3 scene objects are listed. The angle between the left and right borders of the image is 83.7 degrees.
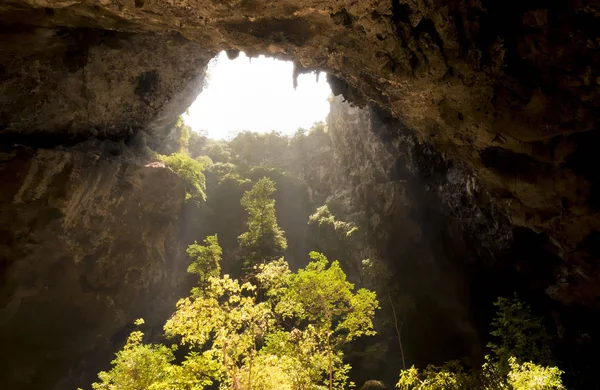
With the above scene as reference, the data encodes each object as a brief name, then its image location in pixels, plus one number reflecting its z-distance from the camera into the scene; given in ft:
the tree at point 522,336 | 43.80
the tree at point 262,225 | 89.10
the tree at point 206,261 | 74.23
